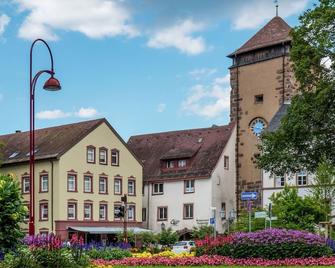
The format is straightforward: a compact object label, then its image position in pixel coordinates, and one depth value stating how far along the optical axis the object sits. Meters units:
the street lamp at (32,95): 24.70
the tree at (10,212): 17.86
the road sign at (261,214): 32.40
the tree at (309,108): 43.59
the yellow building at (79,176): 66.56
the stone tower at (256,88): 70.56
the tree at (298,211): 44.34
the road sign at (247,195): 32.50
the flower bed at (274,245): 26.14
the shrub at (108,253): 30.31
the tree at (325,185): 45.72
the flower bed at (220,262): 24.89
